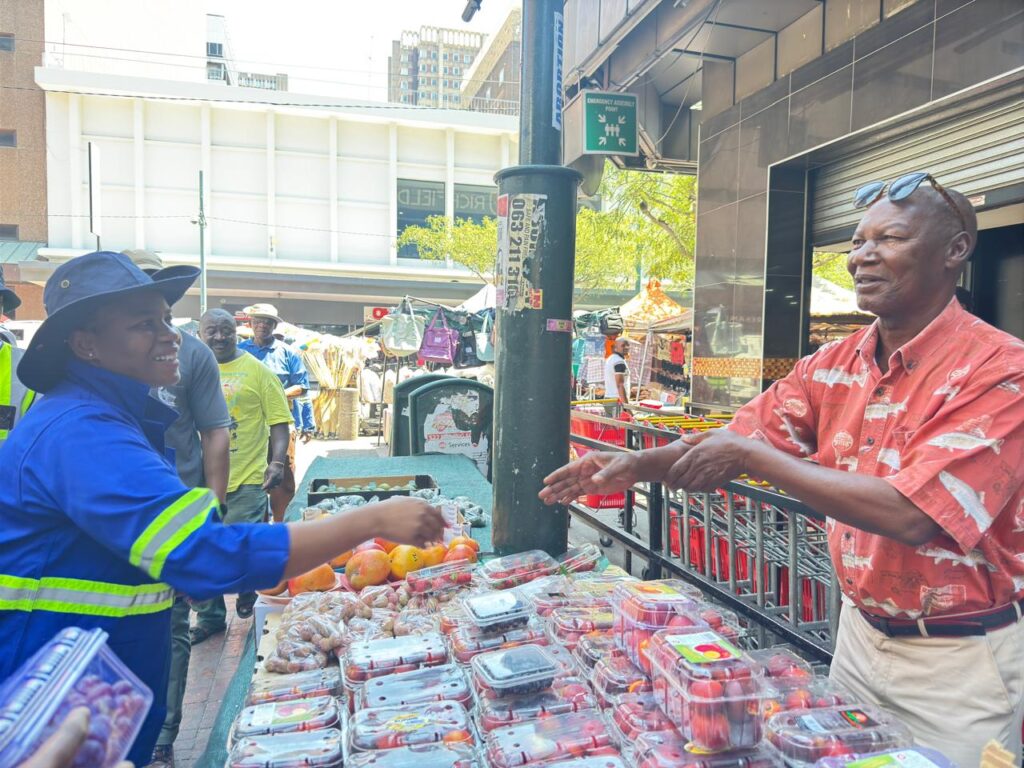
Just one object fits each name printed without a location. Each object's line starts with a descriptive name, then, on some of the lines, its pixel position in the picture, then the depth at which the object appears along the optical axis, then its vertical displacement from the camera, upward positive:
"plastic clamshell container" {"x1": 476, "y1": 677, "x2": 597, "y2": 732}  1.84 -1.01
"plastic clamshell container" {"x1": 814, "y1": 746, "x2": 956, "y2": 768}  1.44 -0.88
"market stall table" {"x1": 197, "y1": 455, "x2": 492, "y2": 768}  2.16 -1.08
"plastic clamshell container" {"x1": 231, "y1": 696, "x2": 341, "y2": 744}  1.78 -1.02
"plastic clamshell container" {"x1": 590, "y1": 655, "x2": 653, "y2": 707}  1.93 -0.96
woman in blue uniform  1.61 -0.43
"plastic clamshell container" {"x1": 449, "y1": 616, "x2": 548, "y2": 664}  2.21 -0.99
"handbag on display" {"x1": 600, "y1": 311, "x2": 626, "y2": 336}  13.96 +0.41
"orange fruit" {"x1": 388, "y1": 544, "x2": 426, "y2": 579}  3.11 -1.01
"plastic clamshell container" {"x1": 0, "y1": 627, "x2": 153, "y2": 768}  1.11 -0.64
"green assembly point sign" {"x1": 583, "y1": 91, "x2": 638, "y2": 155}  8.68 +2.83
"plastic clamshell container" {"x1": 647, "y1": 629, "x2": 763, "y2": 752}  1.60 -0.83
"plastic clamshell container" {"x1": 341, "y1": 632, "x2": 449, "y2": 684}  2.07 -0.99
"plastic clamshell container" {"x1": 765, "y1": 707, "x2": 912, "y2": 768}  1.59 -0.92
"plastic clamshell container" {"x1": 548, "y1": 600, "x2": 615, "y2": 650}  2.31 -0.96
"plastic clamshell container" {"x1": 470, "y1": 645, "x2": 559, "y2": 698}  1.91 -0.94
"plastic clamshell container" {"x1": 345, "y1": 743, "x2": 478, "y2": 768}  1.63 -1.01
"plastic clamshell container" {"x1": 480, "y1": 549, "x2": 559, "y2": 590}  2.91 -1.00
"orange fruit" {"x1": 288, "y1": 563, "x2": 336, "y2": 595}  2.91 -1.05
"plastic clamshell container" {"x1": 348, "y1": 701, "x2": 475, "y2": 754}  1.72 -1.00
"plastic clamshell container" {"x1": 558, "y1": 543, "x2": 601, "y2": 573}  3.20 -1.04
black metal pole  3.39 +0.18
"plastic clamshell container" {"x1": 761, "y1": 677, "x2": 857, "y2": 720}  1.78 -0.93
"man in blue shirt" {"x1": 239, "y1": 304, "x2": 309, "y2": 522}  7.00 -0.22
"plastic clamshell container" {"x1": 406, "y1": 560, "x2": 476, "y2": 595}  2.86 -1.01
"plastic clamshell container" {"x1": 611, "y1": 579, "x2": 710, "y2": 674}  2.06 -0.84
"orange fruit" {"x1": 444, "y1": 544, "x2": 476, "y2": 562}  3.13 -0.99
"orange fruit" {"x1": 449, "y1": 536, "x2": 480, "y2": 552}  3.30 -0.98
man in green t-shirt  5.19 -0.71
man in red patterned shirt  1.63 -0.33
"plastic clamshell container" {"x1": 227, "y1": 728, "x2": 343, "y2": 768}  1.64 -1.02
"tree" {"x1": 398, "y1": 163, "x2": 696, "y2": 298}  15.70 +3.29
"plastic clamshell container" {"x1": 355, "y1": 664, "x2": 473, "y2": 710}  1.92 -1.01
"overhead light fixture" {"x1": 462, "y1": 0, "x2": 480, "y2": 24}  5.52 +2.73
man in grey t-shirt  4.11 -0.51
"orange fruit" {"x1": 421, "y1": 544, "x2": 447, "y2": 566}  3.16 -1.00
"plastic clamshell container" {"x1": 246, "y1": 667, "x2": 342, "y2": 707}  1.99 -1.05
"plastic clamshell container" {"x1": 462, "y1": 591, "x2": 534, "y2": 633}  2.29 -0.92
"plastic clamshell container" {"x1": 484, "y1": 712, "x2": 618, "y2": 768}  1.66 -1.00
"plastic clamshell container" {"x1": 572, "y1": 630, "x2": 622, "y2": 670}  2.14 -0.97
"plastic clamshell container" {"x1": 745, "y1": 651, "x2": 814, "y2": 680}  1.96 -0.93
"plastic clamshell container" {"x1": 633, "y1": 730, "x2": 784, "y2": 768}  1.59 -0.97
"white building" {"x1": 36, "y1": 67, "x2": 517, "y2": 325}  27.84 +6.85
